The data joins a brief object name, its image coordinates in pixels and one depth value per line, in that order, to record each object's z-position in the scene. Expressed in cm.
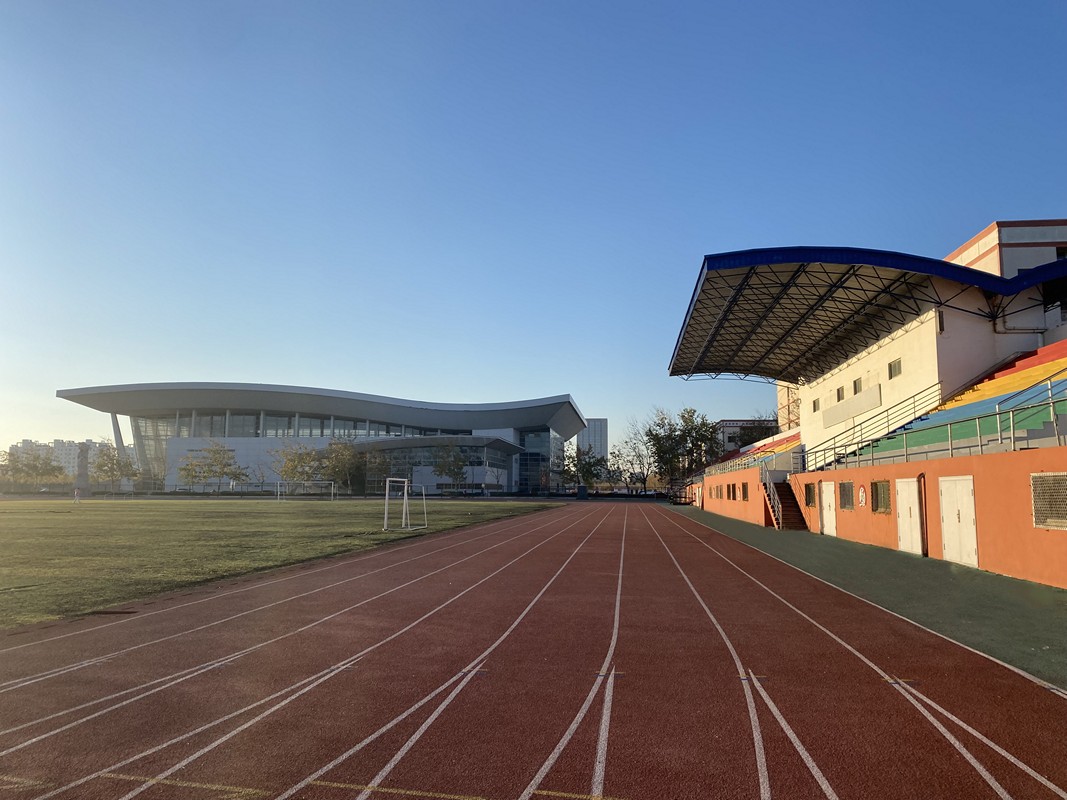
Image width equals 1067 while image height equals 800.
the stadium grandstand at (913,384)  1183
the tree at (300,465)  8138
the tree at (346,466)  8344
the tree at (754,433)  8119
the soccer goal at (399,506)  2763
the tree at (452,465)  8431
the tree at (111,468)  9131
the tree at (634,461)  9431
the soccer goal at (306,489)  8850
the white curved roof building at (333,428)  9169
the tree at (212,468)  8388
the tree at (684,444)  7812
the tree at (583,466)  9888
